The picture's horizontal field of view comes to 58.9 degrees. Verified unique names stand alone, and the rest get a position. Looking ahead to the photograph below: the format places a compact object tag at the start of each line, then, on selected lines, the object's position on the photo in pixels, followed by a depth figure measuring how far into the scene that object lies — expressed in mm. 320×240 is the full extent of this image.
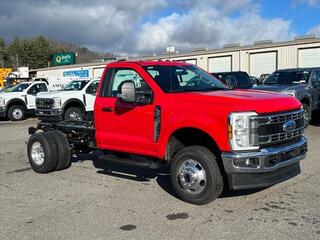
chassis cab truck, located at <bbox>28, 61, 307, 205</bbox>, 3701
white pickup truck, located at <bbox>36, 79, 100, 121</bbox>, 11520
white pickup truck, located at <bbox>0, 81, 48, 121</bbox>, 13778
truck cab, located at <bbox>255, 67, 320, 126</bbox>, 8723
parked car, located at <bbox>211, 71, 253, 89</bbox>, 11328
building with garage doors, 28018
